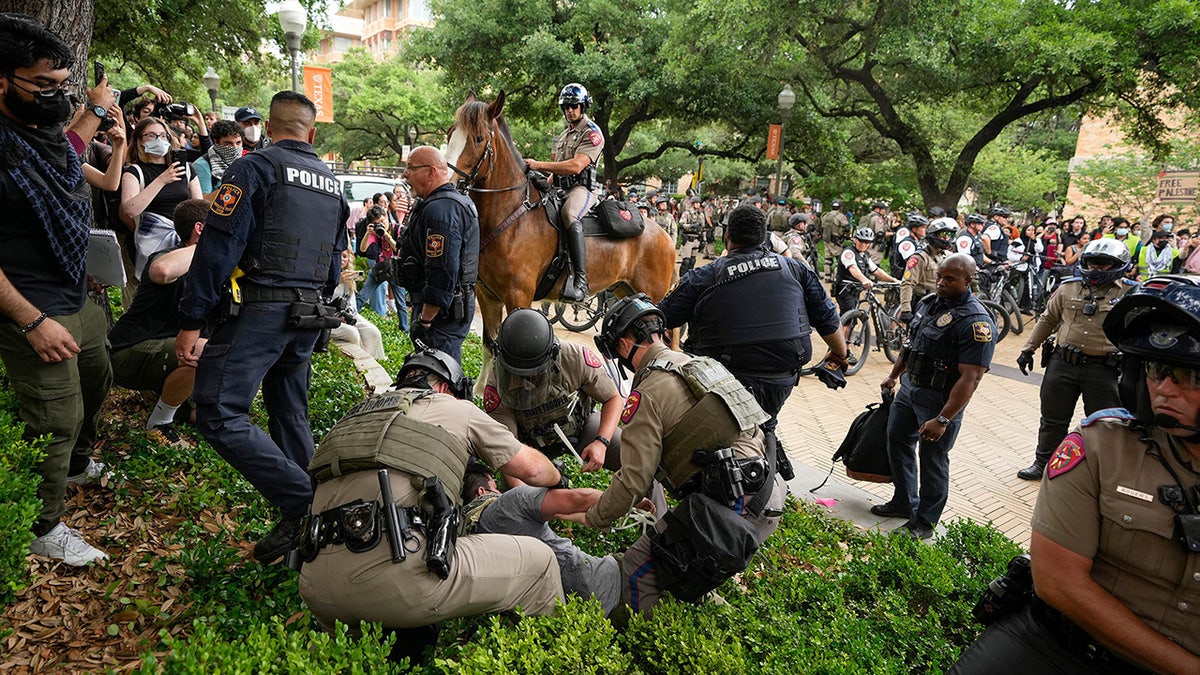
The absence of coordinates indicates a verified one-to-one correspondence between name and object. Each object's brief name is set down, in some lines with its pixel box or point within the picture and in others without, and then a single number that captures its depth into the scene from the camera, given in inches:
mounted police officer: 253.9
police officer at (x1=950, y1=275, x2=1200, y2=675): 76.0
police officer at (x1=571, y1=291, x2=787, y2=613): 112.7
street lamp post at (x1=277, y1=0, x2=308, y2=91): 422.0
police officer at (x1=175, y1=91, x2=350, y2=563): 121.0
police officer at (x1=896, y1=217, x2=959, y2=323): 329.7
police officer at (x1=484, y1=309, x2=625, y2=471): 138.6
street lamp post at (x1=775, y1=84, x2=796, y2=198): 616.7
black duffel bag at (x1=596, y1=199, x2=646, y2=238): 274.1
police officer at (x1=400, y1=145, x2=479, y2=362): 179.6
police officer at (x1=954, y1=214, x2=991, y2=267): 390.3
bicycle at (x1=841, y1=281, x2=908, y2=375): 365.4
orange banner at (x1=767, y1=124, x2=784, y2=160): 706.3
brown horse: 222.7
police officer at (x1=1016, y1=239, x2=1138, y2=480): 204.8
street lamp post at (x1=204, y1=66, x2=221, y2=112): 748.6
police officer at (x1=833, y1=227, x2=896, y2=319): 370.9
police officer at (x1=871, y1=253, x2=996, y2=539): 164.1
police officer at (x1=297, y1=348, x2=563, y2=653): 91.7
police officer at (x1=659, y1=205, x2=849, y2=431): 168.4
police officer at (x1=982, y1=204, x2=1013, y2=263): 513.7
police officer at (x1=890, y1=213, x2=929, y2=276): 387.9
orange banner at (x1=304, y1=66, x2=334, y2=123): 586.8
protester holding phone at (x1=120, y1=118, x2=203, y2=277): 179.9
